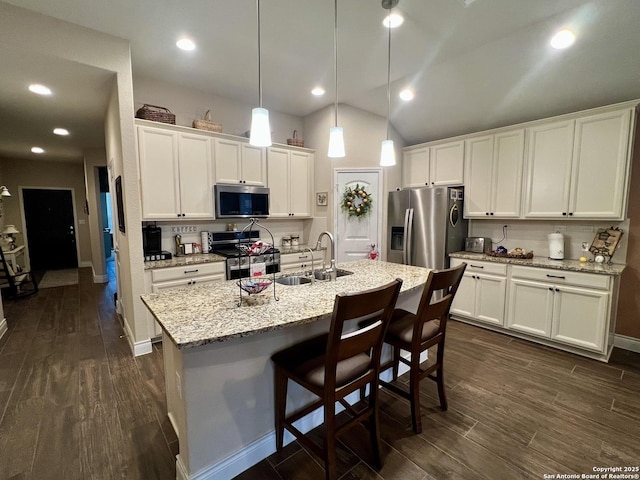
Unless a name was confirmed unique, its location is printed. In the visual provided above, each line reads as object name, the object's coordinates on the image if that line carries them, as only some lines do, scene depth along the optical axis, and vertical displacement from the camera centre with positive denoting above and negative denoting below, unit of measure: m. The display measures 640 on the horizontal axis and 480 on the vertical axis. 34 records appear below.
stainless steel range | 3.43 -0.44
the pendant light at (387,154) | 2.40 +0.53
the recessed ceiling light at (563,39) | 2.51 +1.58
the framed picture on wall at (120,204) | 3.05 +0.15
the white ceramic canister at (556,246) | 3.24 -0.32
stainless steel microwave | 3.60 +0.22
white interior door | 4.25 -0.05
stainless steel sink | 2.35 -0.51
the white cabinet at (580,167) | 2.81 +0.52
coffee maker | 3.29 -0.28
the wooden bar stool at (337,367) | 1.33 -0.79
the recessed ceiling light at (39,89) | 2.85 +1.31
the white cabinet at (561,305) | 2.75 -0.91
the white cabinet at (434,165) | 3.91 +0.76
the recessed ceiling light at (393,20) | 2.34 +1.64
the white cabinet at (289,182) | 4.13 +0.53
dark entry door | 6.83 -0.26
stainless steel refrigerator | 3.75 -0.09
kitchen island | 1.37 -0.78
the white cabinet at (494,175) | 3.45 +0.53
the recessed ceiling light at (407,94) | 3.70 +1.60
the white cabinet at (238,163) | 3.62 +0.72
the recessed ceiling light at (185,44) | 2.64 +1.62
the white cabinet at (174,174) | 3.11 +0.49
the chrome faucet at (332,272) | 2.33 -0.45
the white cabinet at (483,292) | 3.39 -0.92
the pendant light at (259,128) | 1.79 +0.56
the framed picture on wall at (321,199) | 4.39 +0.29
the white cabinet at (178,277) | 2.99 -0.65
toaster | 3.88 -0.36
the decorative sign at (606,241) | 2.97 -0.25
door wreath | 4.24 +0.27
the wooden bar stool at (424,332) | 1.76 -0.79
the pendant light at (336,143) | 2.18 +0.57
